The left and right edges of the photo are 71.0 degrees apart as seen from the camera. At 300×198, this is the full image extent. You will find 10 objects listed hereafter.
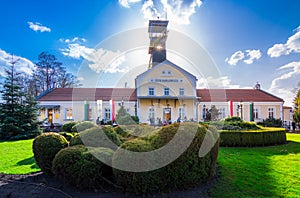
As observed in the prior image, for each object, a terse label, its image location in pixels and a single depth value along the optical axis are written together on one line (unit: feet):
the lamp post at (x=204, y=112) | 89.11
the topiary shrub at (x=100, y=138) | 19.58
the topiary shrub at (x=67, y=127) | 39.86
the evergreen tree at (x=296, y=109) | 66.39
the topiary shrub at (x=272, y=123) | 67.04
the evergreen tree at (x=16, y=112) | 53.72
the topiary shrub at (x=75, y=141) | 19.53
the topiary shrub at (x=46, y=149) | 18.74
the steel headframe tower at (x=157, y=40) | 100.94
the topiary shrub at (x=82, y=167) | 15.08
